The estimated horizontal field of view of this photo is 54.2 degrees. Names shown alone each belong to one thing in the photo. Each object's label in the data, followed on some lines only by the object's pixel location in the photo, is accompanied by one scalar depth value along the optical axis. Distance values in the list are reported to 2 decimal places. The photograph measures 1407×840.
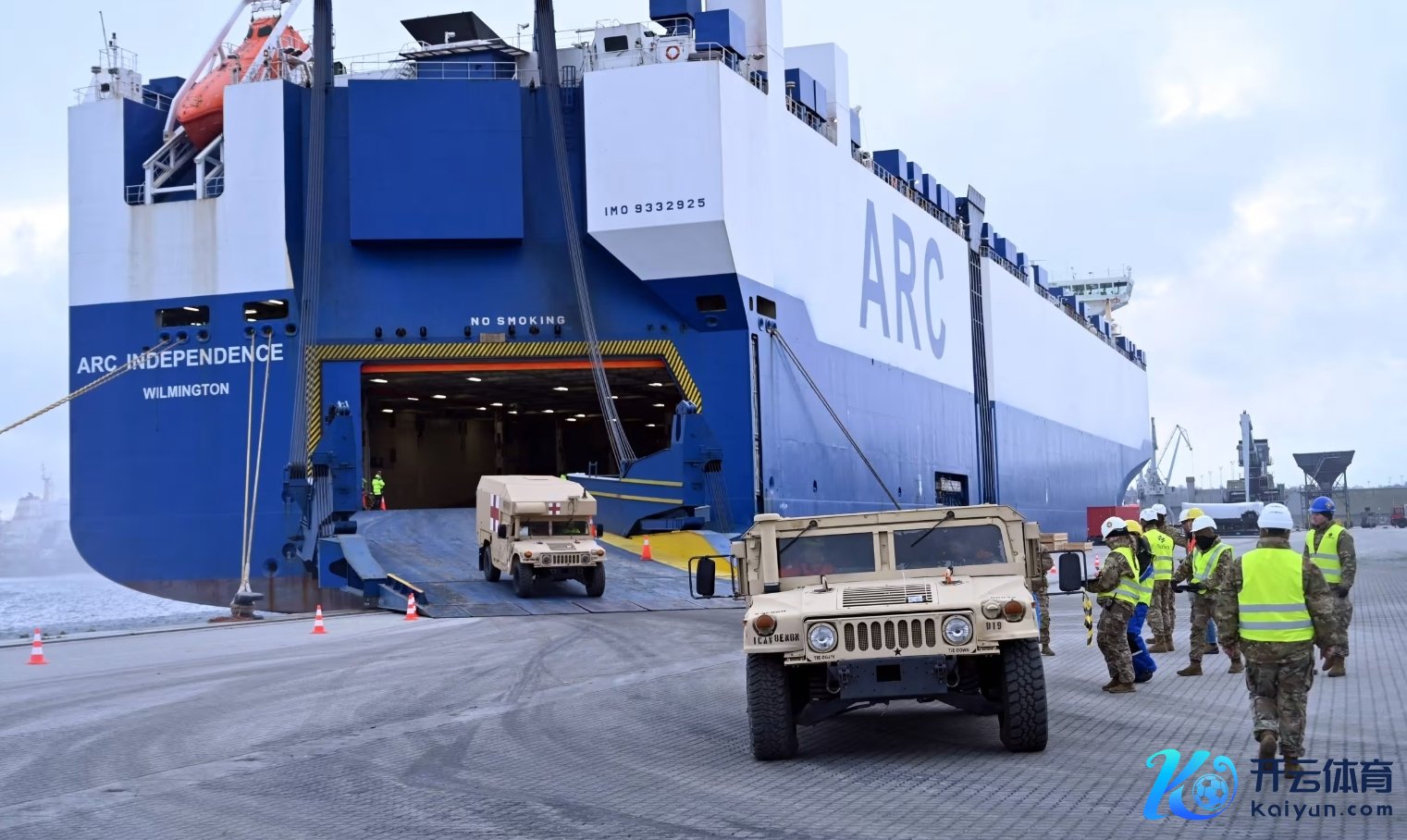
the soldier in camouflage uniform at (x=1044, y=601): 14.37
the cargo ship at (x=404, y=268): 32.03
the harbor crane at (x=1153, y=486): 126.31
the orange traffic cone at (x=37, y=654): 18.02
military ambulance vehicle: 24.75
